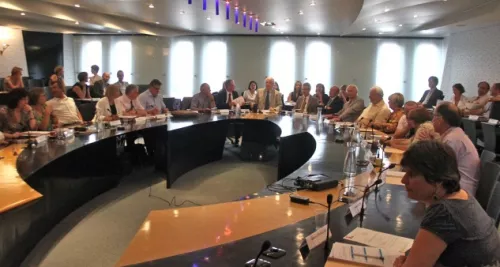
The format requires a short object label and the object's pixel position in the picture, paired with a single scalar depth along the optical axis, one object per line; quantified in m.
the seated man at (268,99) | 7.86
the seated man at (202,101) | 7.08
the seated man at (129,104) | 5.53
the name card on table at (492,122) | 5.85
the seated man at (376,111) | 5.53
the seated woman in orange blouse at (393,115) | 5.10
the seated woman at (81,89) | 8.48
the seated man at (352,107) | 6.18
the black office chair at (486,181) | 2.46
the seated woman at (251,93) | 8.19
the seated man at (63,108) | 5.02
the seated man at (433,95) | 8.91
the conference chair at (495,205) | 2.16
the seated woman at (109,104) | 5.38
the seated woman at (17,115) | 3.86
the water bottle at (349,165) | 2.80
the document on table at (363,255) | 1.51
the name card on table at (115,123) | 4.80
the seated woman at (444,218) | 1.28
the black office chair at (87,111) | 5.84
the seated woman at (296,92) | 8.67
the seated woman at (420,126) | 3.42
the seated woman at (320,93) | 7.97
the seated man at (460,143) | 2.87
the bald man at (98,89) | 9.35
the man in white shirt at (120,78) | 10.32
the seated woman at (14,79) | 7.88
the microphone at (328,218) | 1.62
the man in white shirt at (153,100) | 5.99
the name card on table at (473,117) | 6.37
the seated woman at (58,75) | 8.51
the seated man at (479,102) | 7.36
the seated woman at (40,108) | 4.25
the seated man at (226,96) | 7.54
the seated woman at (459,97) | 7.67
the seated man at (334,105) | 7.22
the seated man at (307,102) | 7.29
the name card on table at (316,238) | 1.52
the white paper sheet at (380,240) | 1.63
